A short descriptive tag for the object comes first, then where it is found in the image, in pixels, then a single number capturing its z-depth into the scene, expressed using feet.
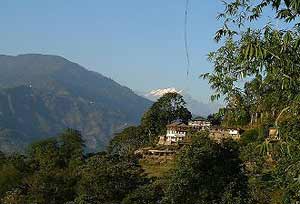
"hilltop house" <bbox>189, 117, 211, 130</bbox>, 320.70
